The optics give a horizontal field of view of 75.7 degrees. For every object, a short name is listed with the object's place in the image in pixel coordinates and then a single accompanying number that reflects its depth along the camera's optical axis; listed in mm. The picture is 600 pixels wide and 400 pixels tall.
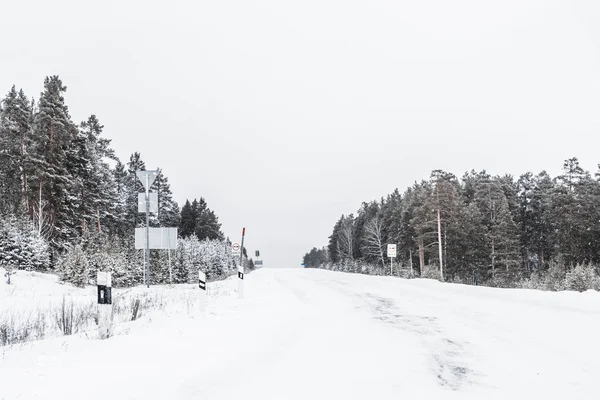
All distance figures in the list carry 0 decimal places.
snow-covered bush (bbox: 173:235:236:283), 43469
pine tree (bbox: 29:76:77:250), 33188
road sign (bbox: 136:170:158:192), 17047
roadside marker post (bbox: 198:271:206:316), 9711
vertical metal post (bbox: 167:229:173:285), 20591
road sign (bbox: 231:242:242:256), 22931
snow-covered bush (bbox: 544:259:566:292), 16897
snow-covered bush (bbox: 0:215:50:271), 22438
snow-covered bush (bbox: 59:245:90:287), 20000
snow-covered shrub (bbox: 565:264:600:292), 14828
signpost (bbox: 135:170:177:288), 17125
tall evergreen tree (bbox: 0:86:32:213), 39344
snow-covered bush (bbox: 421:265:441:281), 28688
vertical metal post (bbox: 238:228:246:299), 14023
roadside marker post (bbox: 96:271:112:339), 6402
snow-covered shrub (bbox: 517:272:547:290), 18312
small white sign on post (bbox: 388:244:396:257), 30962
